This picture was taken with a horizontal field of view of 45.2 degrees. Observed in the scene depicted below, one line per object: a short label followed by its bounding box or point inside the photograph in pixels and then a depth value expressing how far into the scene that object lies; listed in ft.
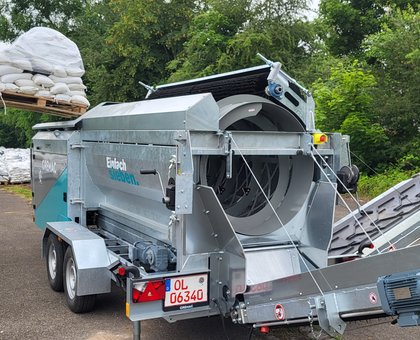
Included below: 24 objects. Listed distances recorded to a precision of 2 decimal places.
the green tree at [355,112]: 45.14
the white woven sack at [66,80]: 21.02
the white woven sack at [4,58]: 19.75
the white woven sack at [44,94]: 20.53
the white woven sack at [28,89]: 20.07
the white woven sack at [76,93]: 21.42
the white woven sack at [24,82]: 20.03
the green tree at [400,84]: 44.70
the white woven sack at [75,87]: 21.54
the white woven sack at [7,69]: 19.76
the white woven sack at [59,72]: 20.89
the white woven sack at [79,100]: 21.33
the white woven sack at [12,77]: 19.72
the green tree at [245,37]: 50.85
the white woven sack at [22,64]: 19.97
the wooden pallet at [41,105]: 20.68
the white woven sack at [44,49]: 20.39
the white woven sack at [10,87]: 19.63
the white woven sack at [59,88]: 20.80
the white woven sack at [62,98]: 20.90
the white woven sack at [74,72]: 21.42
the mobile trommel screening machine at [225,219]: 10.29
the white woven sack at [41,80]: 20.36
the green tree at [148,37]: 65.26
